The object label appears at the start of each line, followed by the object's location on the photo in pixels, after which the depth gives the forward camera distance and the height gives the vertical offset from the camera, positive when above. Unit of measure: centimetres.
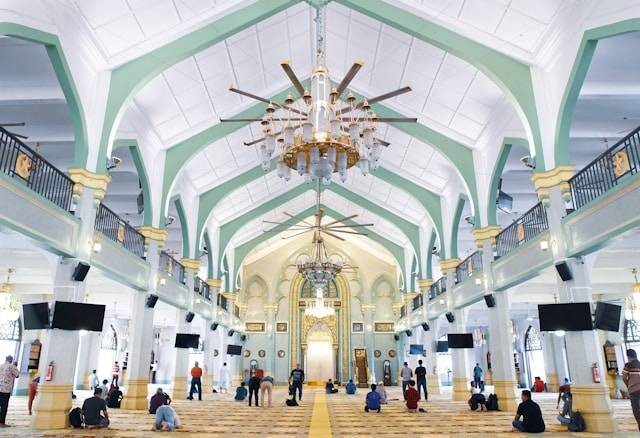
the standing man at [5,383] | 695 -32
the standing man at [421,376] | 1230 -48
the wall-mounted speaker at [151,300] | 1080 +130
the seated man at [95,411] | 684 -71
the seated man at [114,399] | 1027 -82
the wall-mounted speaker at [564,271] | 734 +126
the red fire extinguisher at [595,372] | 680 -23
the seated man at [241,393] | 1270 -89
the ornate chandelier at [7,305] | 1147 +133
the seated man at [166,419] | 669 -83
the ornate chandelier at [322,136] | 618 +286
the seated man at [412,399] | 970 -83
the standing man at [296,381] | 1159 -55
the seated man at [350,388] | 1619 -101
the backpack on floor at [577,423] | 670 -92
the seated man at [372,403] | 961 -89
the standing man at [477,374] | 1509 -54
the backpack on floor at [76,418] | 696 -82
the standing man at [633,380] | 614 -31
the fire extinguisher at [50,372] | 699 -17
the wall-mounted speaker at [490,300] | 1055 +121
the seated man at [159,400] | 775 -66
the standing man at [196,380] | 1262 -55
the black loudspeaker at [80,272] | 748 +135
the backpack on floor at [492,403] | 980 -93
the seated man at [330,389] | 1670 -106
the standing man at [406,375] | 1227 -45
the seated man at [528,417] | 649 -81
